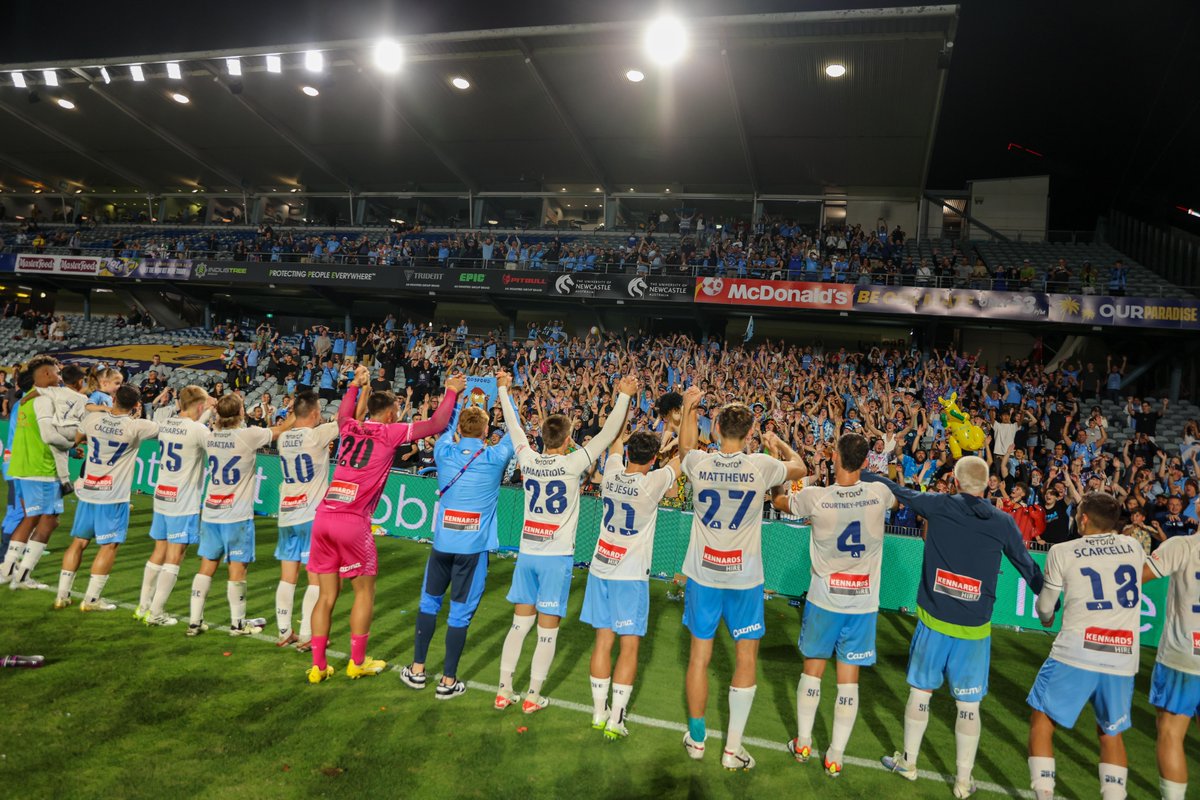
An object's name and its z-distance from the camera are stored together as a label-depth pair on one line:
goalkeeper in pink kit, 5.52
